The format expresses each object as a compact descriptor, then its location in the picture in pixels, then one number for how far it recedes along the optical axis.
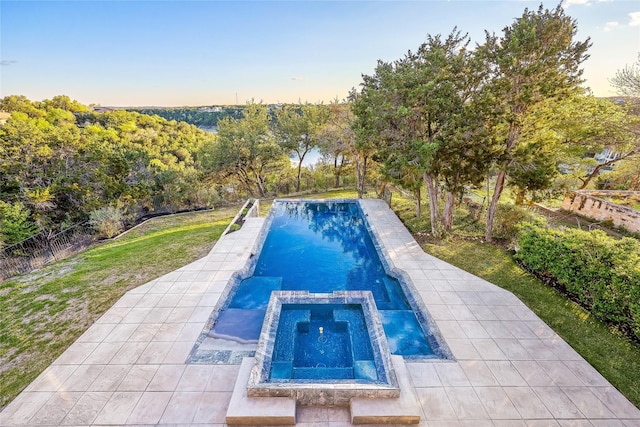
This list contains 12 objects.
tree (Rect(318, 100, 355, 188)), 16.31
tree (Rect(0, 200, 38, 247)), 9.09
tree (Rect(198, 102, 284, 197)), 17.41
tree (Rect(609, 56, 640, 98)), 10.77
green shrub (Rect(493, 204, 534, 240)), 10.17
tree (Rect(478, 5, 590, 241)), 7.33
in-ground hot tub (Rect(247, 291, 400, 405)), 4.24
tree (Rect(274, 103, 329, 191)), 18.98
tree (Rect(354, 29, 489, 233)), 8.65
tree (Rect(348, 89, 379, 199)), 10.39
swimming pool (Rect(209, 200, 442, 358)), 5.93
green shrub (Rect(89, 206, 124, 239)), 11.47
